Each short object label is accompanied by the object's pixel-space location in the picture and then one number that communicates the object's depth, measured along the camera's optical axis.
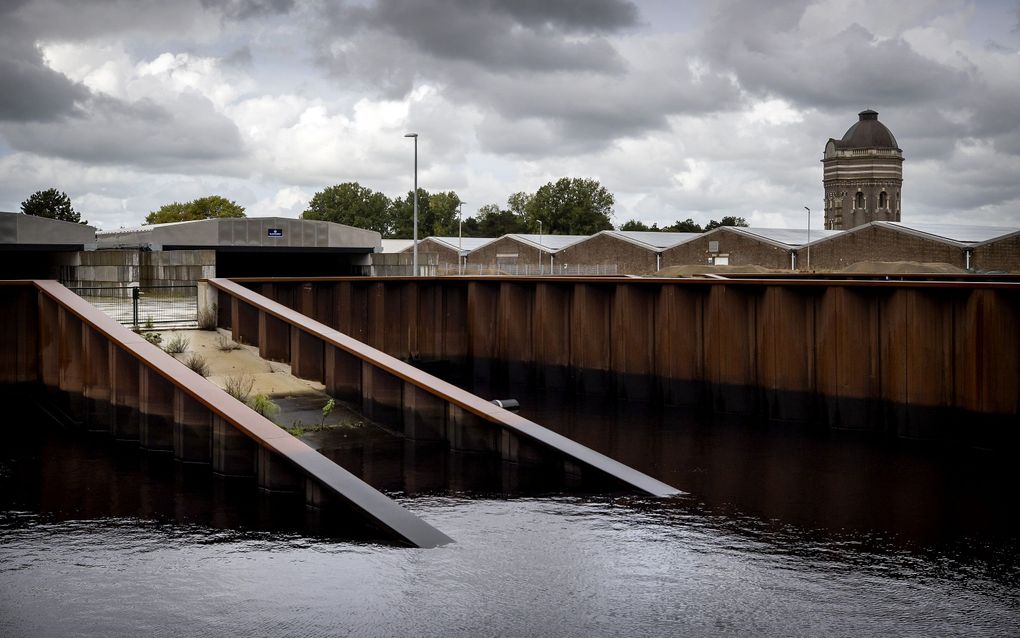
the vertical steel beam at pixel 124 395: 18.42
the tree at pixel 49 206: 133.12
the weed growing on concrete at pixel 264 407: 18.67
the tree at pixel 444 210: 161.88
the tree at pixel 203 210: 139.12
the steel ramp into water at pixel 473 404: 16.22
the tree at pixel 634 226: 143.12
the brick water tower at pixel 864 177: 118.12
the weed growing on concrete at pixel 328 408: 19.98
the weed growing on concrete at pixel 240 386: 19.44
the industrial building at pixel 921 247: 64.88
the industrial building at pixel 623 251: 82.44
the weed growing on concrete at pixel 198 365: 21.12
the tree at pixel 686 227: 139.76
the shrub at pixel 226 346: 23.70
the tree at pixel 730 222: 145.81
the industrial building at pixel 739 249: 75.25
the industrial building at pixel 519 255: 91.00
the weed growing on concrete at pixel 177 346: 22.38
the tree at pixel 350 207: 156.38
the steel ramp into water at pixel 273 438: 13.10
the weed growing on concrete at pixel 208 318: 25.41
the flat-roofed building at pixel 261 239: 46.62
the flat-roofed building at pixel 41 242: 38.03
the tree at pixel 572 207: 138.62
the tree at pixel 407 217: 159.00
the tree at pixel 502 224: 149.38
